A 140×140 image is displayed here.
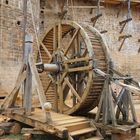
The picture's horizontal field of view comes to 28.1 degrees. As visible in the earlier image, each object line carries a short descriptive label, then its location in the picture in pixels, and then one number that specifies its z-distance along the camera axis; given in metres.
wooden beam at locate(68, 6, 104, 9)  14.99
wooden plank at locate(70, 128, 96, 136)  5.37
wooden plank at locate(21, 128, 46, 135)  5.42
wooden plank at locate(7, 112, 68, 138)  4.98
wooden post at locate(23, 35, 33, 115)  6.04
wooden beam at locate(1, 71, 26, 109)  6.31
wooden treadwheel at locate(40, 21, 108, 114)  6.27
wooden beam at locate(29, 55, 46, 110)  5.56
